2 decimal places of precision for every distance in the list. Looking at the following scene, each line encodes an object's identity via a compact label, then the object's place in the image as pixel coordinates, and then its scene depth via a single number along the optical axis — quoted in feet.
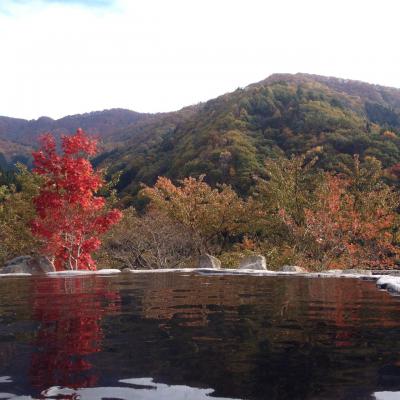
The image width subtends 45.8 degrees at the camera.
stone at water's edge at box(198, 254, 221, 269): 65.67
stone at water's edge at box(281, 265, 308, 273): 55.67
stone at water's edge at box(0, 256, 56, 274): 62.75
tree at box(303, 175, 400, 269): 70.45
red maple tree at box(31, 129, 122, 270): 64.18
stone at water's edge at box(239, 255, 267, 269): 60.90
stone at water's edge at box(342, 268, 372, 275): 52.75
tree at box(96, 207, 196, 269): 81.71
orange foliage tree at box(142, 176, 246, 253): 84.38
